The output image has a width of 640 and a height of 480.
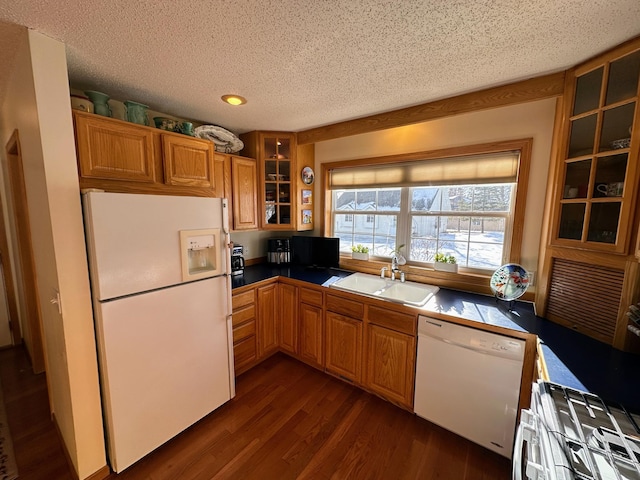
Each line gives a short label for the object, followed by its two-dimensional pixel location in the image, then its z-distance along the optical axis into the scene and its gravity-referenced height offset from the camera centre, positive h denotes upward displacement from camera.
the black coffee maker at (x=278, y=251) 3.04 -0.44
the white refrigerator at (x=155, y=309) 1.37 -0.59
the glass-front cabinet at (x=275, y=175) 2.76 +0.43
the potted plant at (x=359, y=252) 2.81 -0.41
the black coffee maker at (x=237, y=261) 2.63 -0.49
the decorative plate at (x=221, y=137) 2.29 +0.72
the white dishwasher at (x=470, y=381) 1.52 -1.06
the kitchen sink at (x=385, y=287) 2.22 -0.67
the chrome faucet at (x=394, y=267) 2.46 -0.50
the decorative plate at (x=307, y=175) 2.95 +0.45
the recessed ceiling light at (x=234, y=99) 1.88 +0.86
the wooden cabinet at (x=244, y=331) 2.26 -1.07
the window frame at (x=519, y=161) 1.91 +0.44
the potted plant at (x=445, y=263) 2.27 -0.42
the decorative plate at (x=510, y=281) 1.80 -0.47
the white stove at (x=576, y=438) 0.73 -0.71
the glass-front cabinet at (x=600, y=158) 1.26 +0.32
